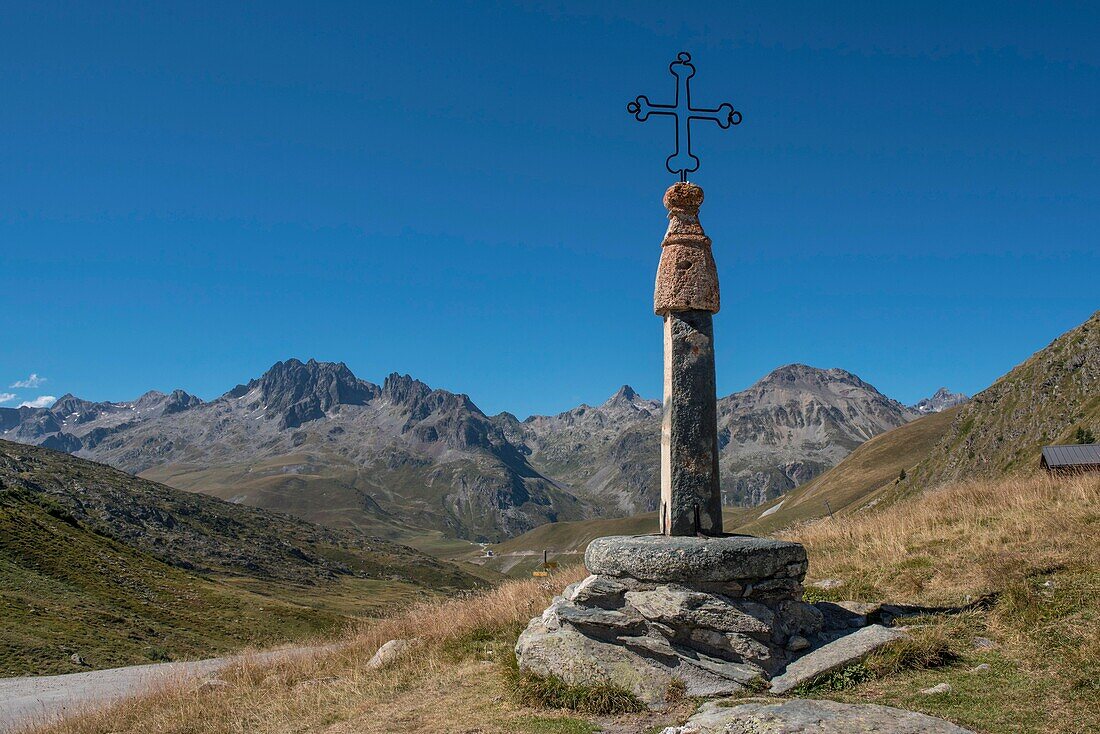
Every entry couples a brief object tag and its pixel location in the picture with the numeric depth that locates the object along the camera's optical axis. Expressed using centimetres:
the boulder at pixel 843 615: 1091
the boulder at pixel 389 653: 1273
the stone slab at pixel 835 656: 918
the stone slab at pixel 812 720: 710
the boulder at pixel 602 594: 1015
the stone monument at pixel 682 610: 942
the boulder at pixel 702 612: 962
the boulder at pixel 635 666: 917
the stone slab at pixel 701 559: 981
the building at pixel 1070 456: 3512
